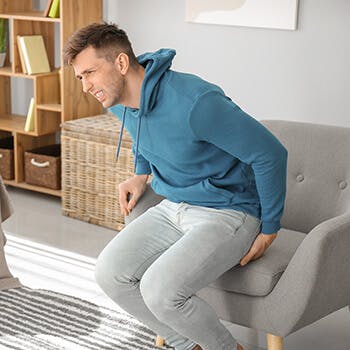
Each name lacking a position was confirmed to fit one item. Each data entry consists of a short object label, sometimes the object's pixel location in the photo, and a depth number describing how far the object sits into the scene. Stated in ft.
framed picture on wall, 11.65
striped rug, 8.66
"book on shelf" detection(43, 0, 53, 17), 13.18
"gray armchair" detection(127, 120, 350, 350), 7.36
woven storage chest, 12.42
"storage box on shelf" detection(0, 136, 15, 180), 14.26
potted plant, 14.21
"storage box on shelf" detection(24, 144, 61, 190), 13.65
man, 7.28
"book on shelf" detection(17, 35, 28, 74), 13.67
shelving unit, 13.20
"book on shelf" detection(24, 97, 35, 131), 13.76
